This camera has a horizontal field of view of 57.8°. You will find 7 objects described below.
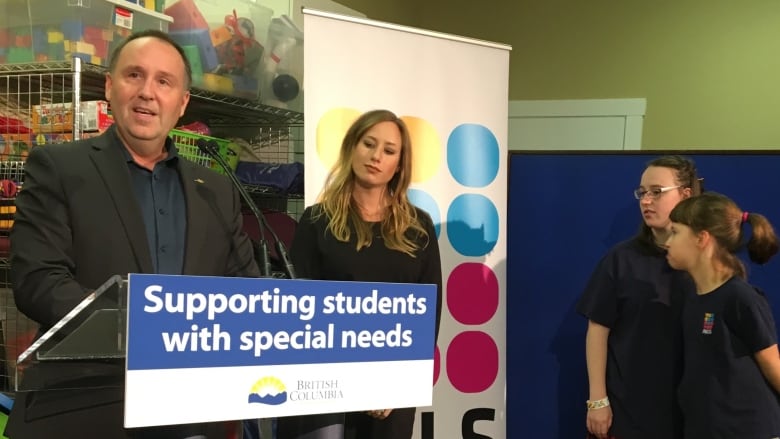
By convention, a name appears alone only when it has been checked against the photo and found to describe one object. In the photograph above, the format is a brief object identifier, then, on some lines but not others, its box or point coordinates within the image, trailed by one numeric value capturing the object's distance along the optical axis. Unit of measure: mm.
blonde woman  1966
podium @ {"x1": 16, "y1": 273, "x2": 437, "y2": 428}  943
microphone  1432
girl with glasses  2229
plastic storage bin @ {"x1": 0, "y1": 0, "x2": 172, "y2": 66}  2211
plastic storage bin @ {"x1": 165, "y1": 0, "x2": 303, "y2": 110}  2709
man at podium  1111
